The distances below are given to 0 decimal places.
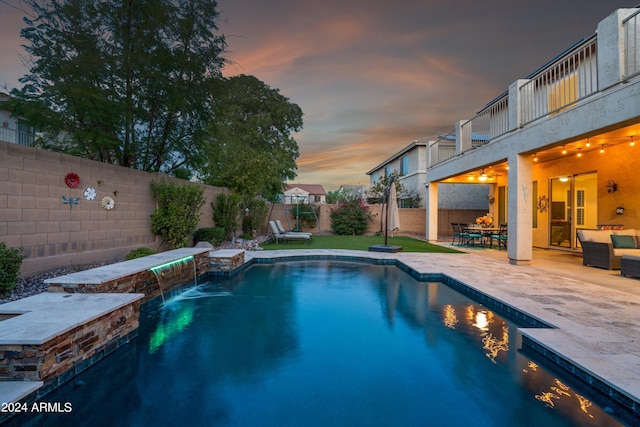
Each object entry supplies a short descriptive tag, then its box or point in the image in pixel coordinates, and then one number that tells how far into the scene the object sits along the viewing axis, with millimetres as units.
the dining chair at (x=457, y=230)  13809
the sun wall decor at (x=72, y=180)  6096
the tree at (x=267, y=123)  23281
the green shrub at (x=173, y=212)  8656
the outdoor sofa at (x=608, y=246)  7652
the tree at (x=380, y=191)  20609
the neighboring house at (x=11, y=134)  13711
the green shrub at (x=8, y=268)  4371
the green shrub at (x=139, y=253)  6828
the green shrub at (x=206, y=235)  10750
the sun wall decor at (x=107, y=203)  7039
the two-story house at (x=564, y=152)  5539
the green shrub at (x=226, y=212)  12594
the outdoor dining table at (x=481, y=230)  12516
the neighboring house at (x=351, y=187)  19558
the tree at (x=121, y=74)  7661
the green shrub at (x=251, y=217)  15047
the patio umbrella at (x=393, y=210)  12484
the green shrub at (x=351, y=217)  17844
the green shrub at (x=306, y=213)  17859
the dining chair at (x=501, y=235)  12094
